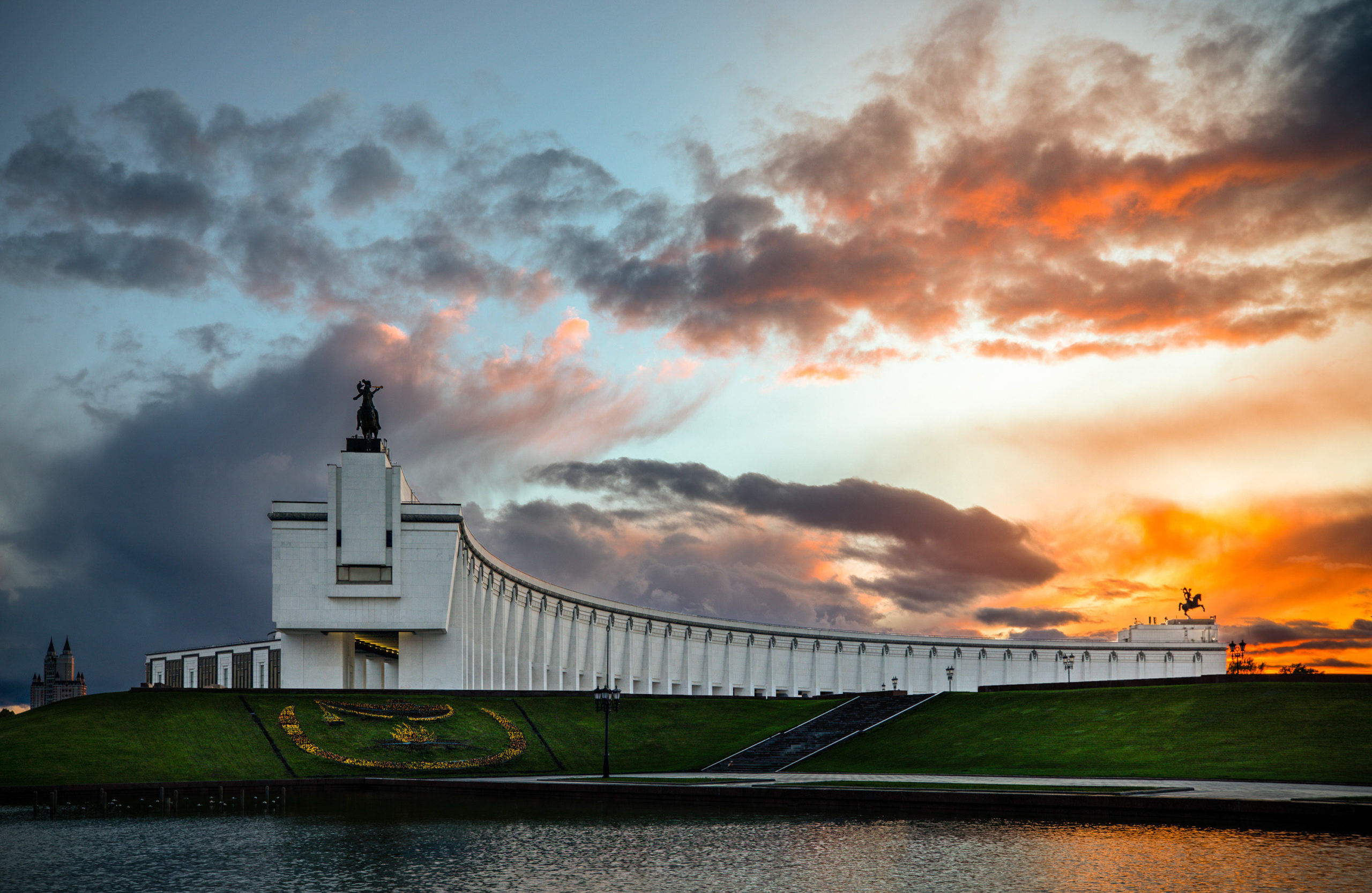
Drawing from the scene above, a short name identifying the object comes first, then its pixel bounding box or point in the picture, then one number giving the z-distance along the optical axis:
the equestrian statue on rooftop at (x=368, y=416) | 66.00
